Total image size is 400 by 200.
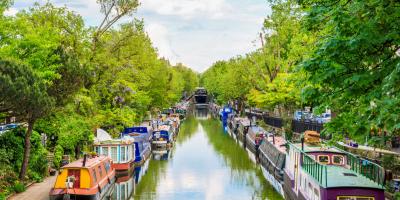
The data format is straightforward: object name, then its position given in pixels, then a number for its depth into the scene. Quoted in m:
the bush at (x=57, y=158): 34.64
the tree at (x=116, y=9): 41.78
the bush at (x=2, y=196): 22.23
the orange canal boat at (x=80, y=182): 25.09
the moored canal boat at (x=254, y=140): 52.53
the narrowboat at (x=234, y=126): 76.90
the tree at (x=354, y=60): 13.16
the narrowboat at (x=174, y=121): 76.37
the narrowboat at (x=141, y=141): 45.25
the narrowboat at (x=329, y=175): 20.66
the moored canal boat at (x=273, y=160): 36.72
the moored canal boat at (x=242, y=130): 65.00
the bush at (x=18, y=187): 26.01
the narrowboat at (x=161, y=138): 58.53
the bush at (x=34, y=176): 29.55
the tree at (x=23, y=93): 20.92
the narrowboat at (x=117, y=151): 38.60
